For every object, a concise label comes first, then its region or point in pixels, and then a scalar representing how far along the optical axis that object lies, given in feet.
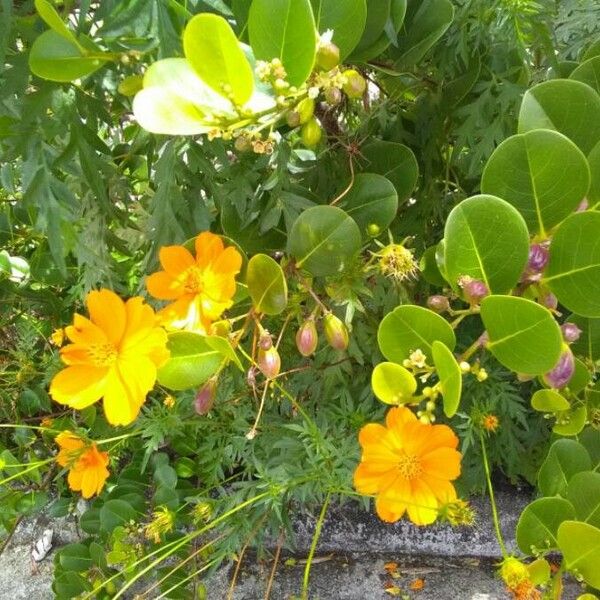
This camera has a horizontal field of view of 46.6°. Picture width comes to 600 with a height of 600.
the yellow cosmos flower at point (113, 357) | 1.81
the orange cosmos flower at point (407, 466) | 2.03
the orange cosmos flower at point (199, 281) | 1.90
